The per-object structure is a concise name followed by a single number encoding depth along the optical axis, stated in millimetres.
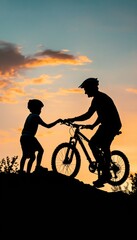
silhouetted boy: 13641
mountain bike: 14266
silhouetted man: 13484
